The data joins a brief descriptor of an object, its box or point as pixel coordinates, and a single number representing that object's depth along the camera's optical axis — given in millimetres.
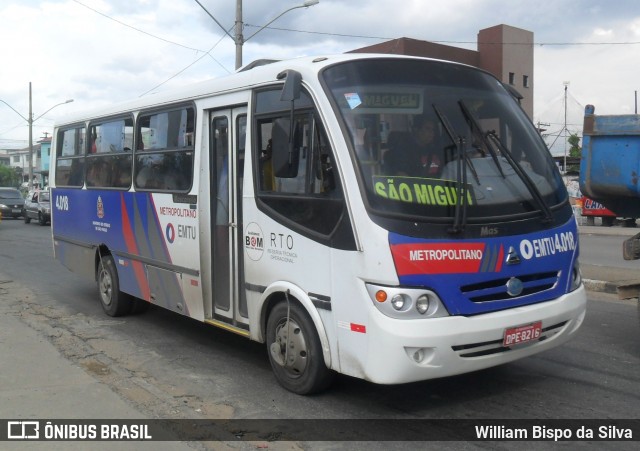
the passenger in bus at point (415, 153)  4598
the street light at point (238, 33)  17889
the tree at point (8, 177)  94388
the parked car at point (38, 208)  29188
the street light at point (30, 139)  44781
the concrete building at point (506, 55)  41188
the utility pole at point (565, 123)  42312
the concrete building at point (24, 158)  84375
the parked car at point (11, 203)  33062
